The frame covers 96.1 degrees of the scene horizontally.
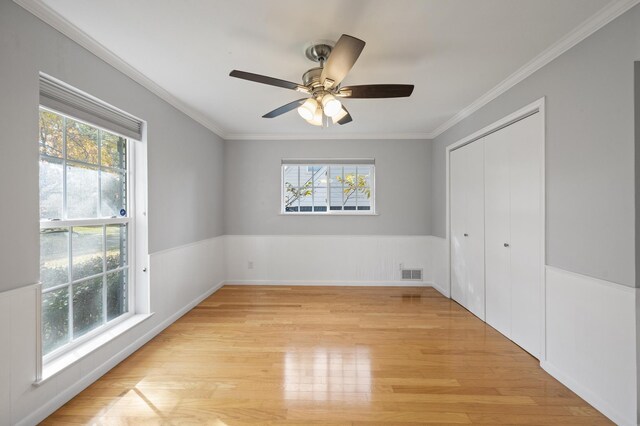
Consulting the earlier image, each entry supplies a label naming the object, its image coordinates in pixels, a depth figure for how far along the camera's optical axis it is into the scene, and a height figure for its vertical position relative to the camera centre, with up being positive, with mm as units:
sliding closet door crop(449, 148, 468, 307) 3623 -118
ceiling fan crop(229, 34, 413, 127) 1838 +868
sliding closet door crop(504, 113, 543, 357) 2385 -171
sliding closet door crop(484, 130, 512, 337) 2807 -214
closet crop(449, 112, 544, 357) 2434 -173
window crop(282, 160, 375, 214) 4699 +419
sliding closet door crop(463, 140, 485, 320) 3236 -203
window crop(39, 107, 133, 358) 1898 -114
